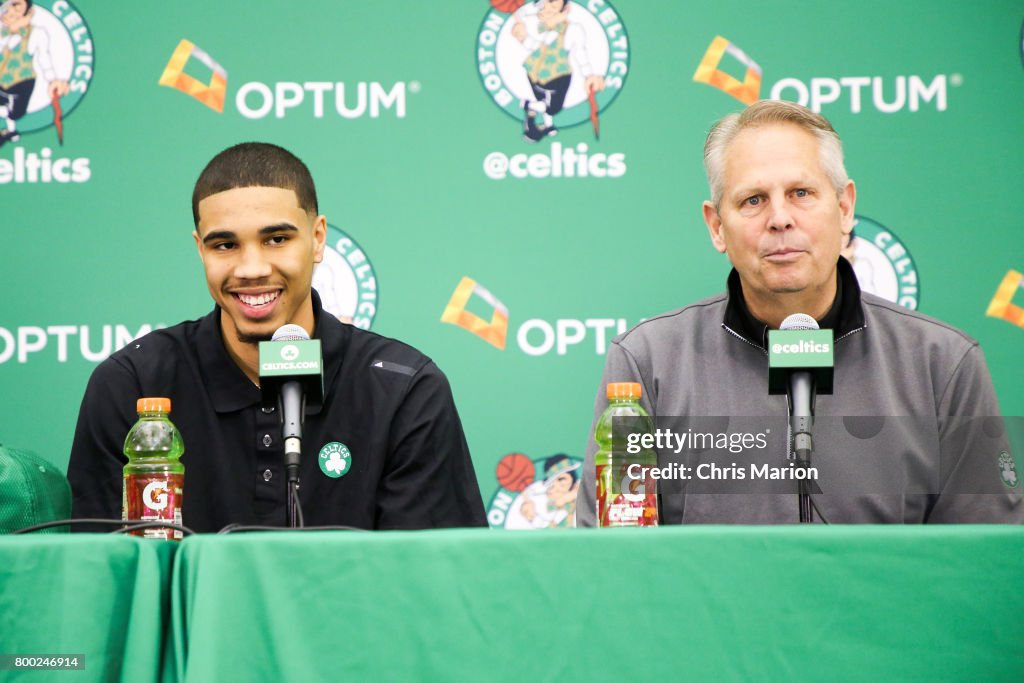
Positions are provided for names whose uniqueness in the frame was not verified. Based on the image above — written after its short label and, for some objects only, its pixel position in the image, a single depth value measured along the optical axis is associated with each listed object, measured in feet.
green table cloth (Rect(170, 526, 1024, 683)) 16.65
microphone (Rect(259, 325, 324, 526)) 17.48
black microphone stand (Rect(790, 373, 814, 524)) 17.22
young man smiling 18.97
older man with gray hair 18.67
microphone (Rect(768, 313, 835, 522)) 17.34
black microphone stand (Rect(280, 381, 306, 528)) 17.34
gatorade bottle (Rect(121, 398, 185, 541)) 17.62
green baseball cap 18.21
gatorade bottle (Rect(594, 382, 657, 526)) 17.61
